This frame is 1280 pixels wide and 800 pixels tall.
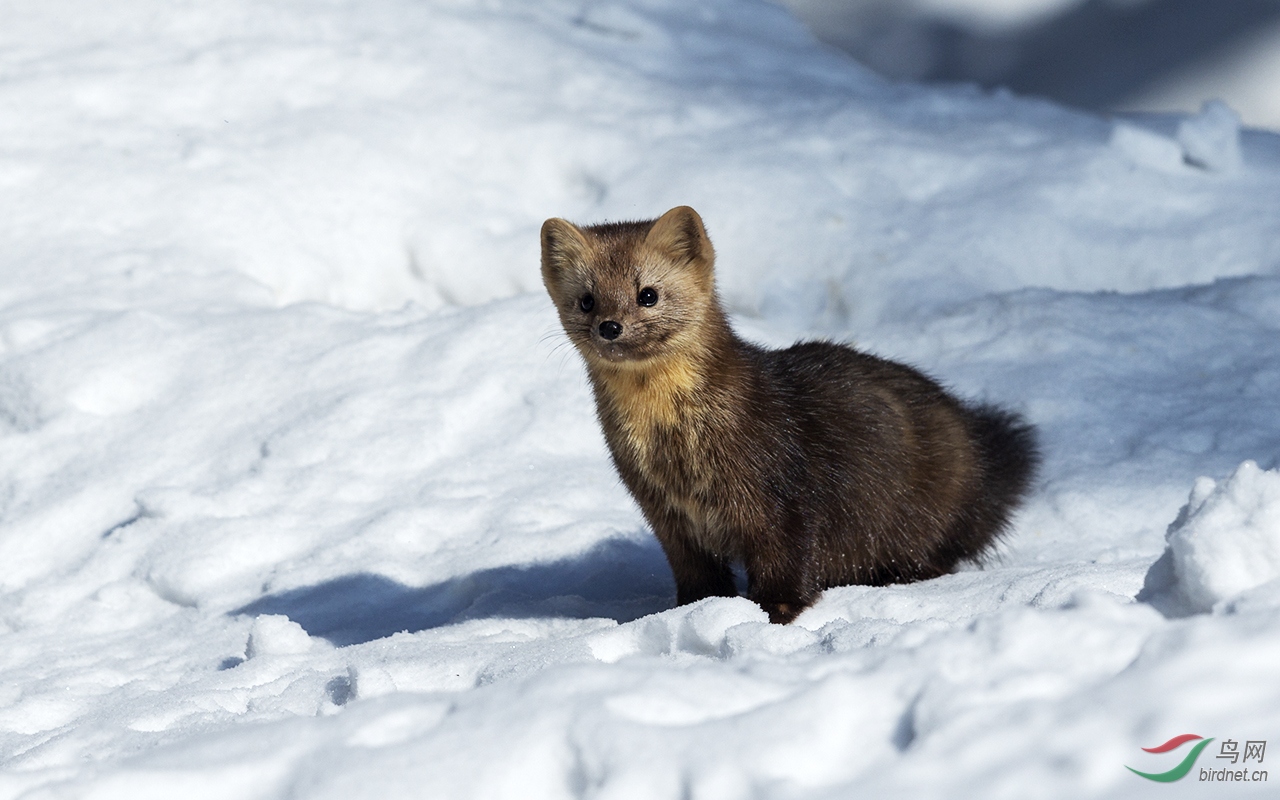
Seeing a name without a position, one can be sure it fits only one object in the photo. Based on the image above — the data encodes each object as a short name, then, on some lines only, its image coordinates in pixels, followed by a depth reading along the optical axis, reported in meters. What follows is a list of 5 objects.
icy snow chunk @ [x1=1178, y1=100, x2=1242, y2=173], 11.63
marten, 6.35
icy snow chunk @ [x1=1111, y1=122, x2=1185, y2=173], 11.66
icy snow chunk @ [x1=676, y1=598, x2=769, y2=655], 5.05
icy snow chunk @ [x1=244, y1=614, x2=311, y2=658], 6.17
